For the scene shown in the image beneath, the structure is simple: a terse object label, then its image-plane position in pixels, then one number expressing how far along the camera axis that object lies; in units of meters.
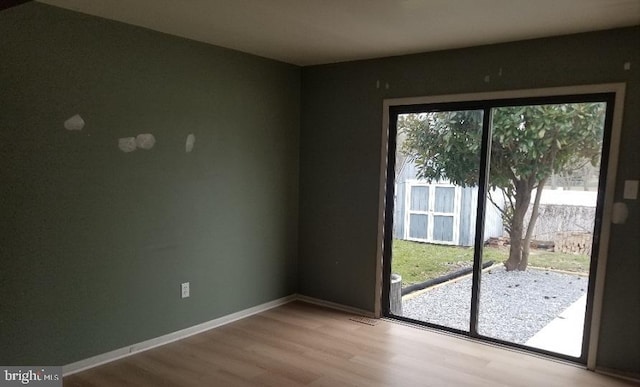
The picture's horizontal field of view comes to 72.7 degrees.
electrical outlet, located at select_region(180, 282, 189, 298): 3.38
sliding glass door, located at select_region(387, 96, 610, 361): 3.04
